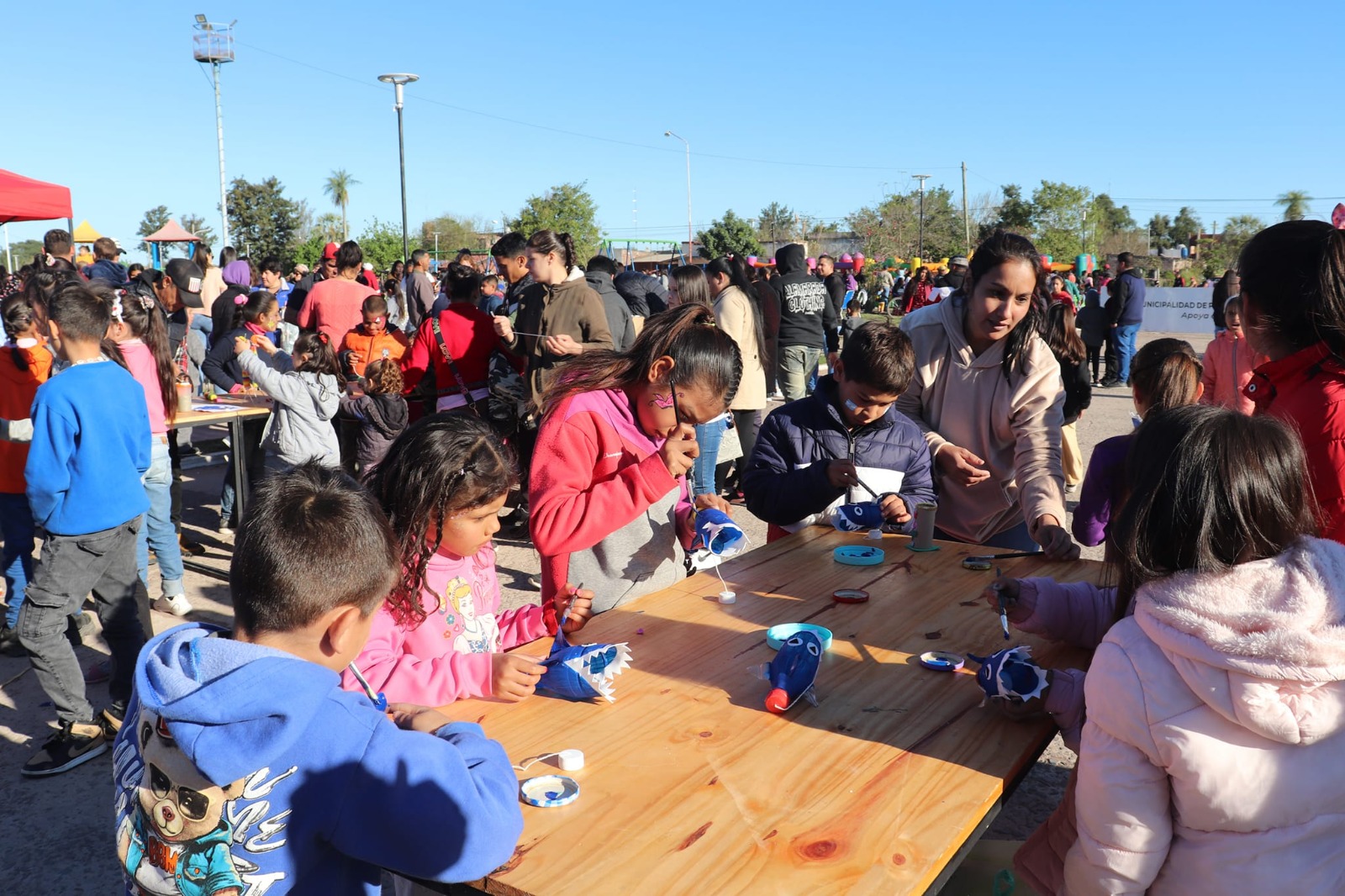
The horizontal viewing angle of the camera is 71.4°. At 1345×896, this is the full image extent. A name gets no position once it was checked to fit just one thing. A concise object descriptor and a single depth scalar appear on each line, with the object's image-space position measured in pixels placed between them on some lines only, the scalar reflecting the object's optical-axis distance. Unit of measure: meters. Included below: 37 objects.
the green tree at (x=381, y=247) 33.68
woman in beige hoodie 3.01
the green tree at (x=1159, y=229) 67.25
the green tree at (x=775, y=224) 76.88
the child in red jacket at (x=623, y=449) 2.42
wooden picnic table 1.34
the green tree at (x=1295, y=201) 48.75
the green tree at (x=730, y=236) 52.66
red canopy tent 8.33
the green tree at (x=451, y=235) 56.34
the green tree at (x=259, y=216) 62.78
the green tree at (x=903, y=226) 58.00
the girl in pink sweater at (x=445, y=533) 2.07
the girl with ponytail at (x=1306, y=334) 1.90
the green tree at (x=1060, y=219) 48.28
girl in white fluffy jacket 1.41
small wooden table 5.93
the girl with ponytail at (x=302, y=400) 5.64
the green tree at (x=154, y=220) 81.09
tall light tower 37.84
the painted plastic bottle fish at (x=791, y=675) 1.83
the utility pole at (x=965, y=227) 53.22
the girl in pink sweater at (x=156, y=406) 4.86
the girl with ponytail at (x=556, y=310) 5.74
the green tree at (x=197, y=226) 67.40
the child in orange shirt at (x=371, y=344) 6.47
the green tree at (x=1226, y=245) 39.25
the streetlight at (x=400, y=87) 19.52
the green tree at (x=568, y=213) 50.56
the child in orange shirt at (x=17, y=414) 4.08
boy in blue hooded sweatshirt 1.26
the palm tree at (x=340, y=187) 80.06
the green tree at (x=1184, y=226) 69.56
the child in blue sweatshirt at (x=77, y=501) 3.46
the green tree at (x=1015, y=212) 49.53
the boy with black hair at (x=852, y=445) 2.90
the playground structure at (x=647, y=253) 45.09
